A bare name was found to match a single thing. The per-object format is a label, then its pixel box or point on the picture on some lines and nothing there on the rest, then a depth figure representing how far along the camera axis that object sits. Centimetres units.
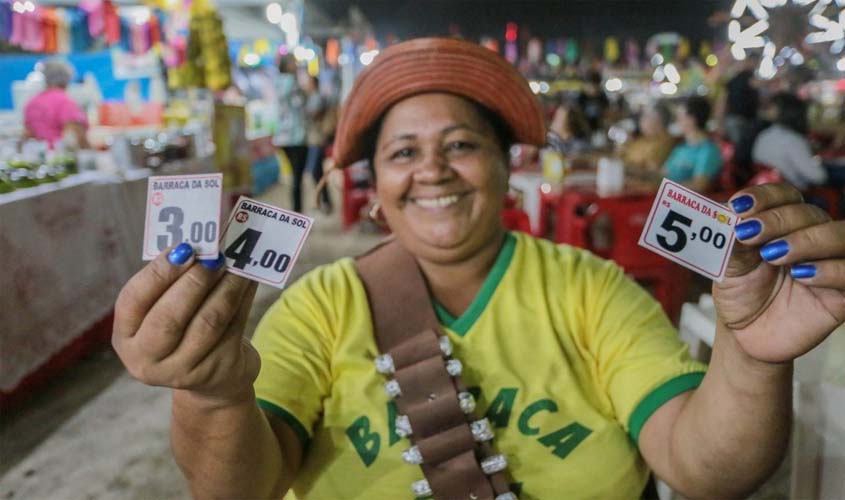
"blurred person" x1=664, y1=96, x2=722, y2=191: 454
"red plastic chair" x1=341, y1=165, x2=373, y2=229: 658
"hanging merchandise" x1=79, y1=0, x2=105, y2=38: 781
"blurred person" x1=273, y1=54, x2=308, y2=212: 743
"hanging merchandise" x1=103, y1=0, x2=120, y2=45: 788
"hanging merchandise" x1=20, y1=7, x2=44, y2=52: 699
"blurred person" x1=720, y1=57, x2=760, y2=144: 554
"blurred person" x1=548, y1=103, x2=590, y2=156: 623
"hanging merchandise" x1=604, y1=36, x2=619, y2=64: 1515
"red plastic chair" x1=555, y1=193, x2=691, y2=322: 364
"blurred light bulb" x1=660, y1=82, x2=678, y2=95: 1714
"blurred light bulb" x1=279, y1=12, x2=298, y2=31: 1199
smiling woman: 86
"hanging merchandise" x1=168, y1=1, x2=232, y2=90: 740
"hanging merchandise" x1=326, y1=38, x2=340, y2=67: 1480
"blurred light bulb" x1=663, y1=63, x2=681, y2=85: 1551
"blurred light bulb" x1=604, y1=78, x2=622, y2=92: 1737
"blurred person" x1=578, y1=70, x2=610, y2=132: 776
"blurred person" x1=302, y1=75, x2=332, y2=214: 761
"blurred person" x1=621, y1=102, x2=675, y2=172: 562
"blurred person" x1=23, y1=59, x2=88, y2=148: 532
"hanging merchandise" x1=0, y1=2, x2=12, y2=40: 661
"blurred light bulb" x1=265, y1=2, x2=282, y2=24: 1234
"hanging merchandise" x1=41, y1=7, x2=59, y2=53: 748
